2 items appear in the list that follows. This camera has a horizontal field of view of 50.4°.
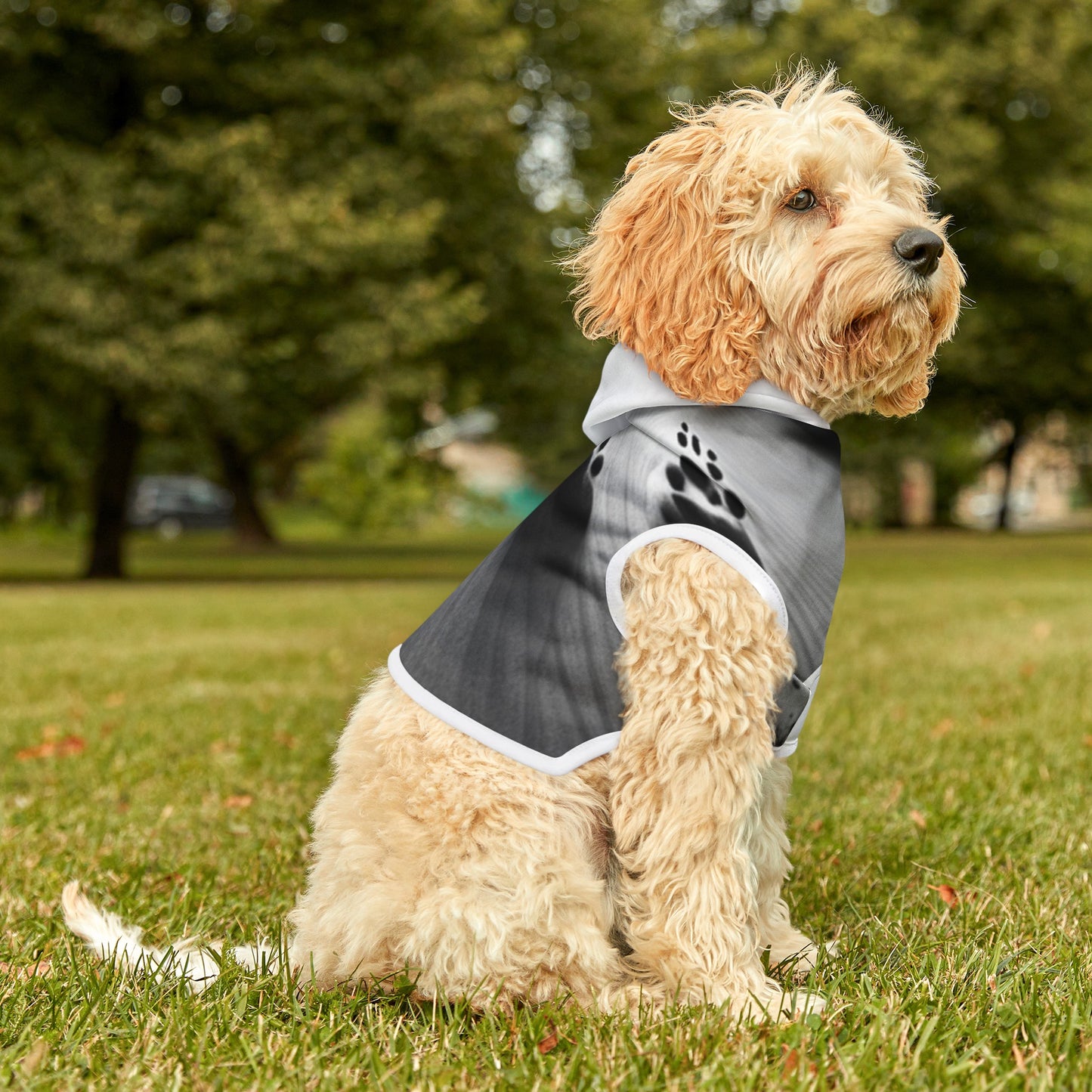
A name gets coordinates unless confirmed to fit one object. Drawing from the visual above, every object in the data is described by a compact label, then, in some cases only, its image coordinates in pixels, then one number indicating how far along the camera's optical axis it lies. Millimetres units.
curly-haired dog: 2635
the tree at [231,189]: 16031
